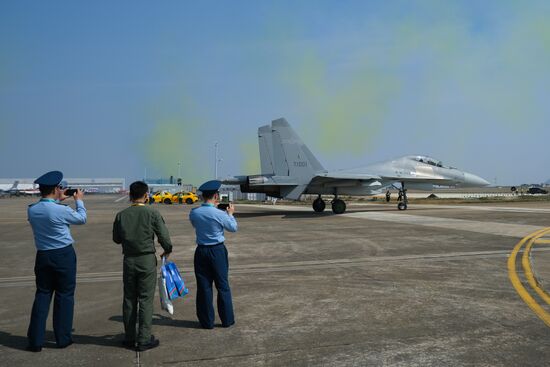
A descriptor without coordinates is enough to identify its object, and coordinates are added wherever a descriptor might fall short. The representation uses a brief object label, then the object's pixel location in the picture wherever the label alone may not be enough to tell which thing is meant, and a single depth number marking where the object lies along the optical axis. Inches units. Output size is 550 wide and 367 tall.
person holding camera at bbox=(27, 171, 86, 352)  175.9
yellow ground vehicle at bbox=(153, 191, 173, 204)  1979.6
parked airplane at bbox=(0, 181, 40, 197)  4008.4
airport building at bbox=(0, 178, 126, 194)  6742.1
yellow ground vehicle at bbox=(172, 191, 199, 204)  1999.3
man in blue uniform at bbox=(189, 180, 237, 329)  197.3
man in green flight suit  177.0
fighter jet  933.8
